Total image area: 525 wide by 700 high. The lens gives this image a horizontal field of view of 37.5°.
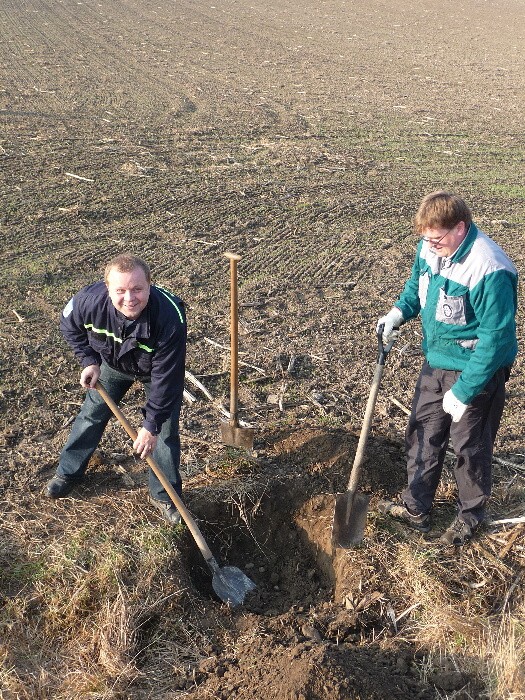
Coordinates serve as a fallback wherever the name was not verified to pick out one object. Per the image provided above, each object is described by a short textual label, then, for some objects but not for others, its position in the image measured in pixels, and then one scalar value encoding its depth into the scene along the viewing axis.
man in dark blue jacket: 4.01
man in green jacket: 3.88
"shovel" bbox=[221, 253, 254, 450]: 4.80
